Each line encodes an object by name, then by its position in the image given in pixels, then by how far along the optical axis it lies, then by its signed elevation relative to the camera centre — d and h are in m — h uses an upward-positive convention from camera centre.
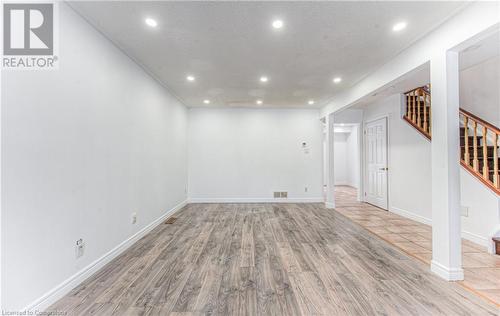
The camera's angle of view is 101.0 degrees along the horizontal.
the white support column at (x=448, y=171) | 2.13 -0.13
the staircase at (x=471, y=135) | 3.02 +0.39
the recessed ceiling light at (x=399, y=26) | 2.23 +1.46
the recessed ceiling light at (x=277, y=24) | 2.16 +1.46
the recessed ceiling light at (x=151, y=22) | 2.17 +1.48
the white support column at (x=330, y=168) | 5.25 -0.22
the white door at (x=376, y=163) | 5.06 -0.09
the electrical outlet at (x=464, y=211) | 3.16 -0.81
